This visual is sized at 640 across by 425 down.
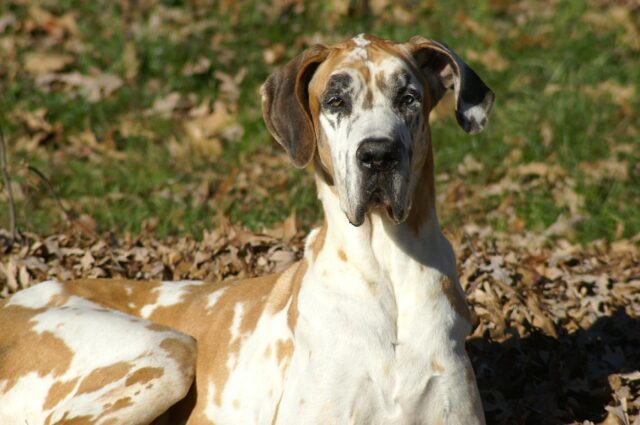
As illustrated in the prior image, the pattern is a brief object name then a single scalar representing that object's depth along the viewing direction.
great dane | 8.55
